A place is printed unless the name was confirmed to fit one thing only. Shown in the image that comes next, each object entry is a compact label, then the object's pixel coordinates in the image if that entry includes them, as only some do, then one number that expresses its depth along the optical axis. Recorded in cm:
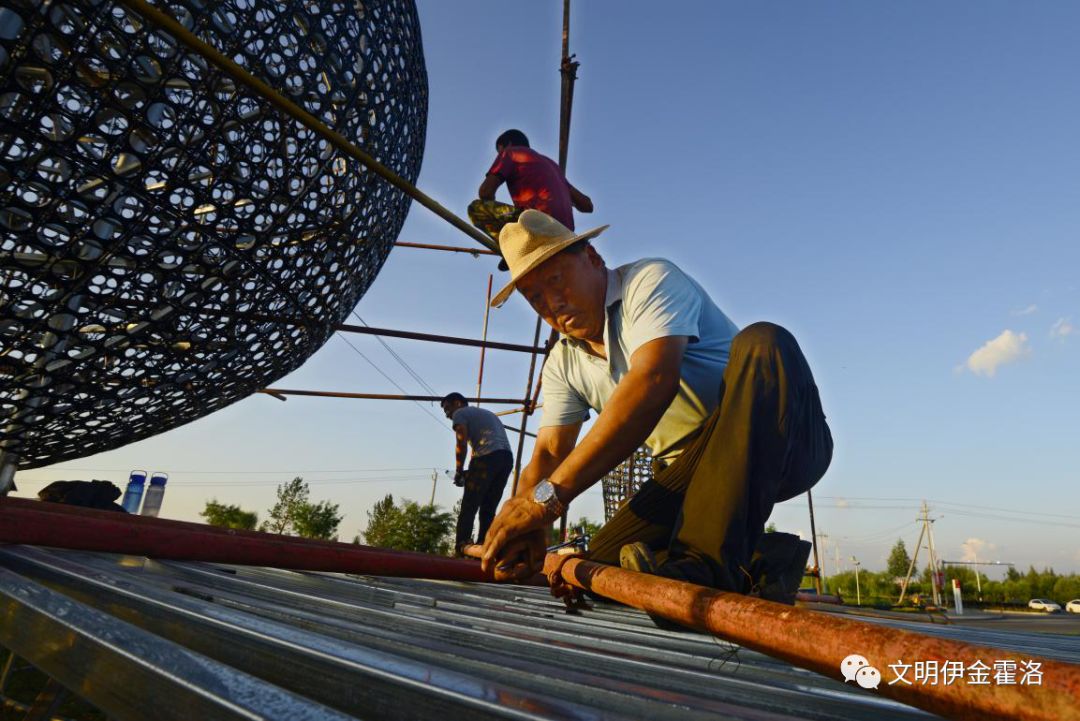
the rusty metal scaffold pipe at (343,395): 661
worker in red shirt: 402
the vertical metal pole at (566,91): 430
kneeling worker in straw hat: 152
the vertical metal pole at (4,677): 193
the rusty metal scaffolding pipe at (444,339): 563
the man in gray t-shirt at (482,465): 592
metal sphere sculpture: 208
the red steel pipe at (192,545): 130
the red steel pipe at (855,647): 47
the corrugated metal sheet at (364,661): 56
